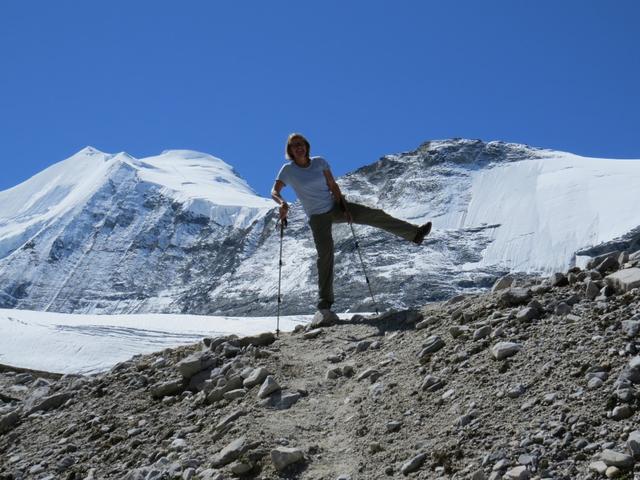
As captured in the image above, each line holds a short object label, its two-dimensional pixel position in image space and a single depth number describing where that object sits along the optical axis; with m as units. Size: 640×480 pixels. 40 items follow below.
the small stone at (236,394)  9.03
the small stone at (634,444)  5.55
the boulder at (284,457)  7.10
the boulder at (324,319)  11.64
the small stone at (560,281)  9.20
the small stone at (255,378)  9.18
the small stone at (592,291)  8.36
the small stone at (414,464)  6.56
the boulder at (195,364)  10.04
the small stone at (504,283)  10.77
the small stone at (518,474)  5.77
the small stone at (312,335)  11.06
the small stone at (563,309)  8.14
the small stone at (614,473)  5.48
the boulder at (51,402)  10.85
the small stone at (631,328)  7.02
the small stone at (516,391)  6.92
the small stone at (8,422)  10.44
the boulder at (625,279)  8.05
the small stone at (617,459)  5.50
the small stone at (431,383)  7.80
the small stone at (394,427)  7.37
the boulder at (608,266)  9.16
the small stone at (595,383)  6.48
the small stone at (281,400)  8.56
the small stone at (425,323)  9.80
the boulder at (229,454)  7.45
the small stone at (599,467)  5.56
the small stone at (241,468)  7.20
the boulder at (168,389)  9.88
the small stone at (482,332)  8.43
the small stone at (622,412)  6.04
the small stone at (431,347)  8.65
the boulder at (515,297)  9.08
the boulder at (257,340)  10.82
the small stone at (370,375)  8.70
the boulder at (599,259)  9.34
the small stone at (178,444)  8.21
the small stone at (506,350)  7.70
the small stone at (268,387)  8.77
